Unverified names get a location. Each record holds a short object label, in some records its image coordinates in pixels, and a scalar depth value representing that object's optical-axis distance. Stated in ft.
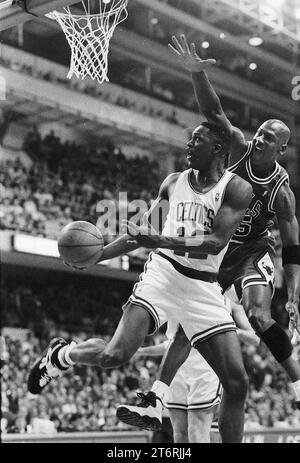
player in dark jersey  18.58
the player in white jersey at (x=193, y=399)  18.65
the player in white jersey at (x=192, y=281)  15.80
